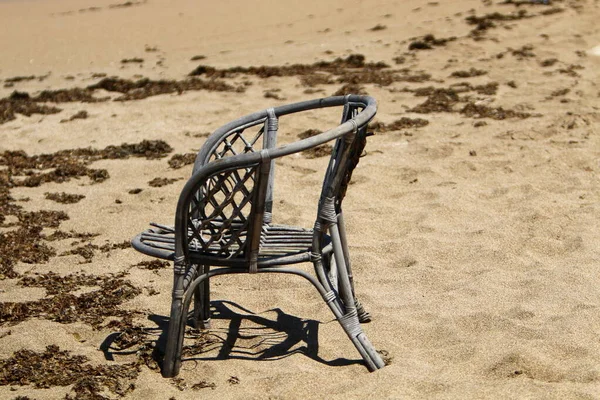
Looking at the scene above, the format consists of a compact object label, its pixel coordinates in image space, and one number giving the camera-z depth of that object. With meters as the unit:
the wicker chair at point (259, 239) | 6.30
